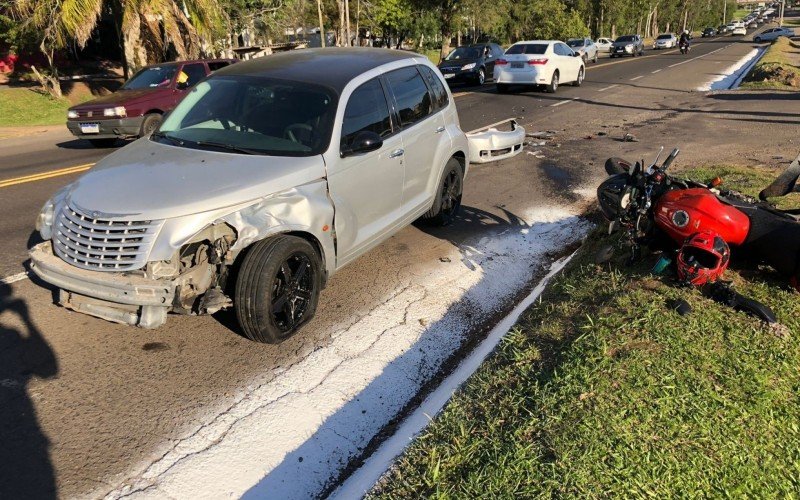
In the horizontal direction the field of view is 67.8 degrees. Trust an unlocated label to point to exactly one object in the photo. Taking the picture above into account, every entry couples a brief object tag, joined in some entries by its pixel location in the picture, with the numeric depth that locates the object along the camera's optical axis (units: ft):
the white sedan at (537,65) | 64.69
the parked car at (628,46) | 149.89
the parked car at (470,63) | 77.20
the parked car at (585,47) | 119.44
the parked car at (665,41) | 187.60
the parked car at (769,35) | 199.11
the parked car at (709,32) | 276.94
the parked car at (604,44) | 179.11
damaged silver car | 12.35
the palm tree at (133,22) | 58.65
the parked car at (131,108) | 38.70
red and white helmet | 13.00
